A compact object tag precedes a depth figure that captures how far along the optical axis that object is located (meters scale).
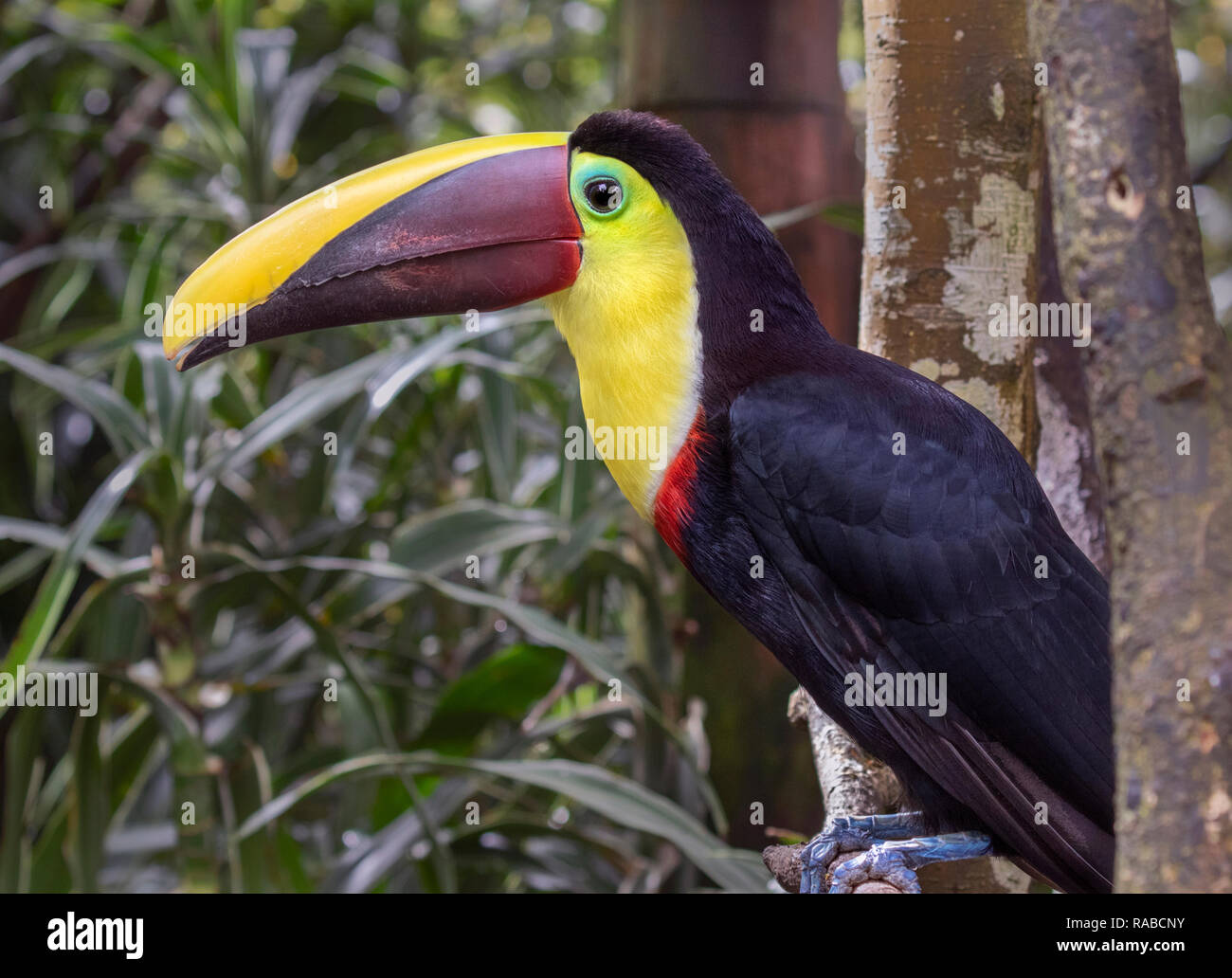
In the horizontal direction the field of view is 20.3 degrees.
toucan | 1.26
